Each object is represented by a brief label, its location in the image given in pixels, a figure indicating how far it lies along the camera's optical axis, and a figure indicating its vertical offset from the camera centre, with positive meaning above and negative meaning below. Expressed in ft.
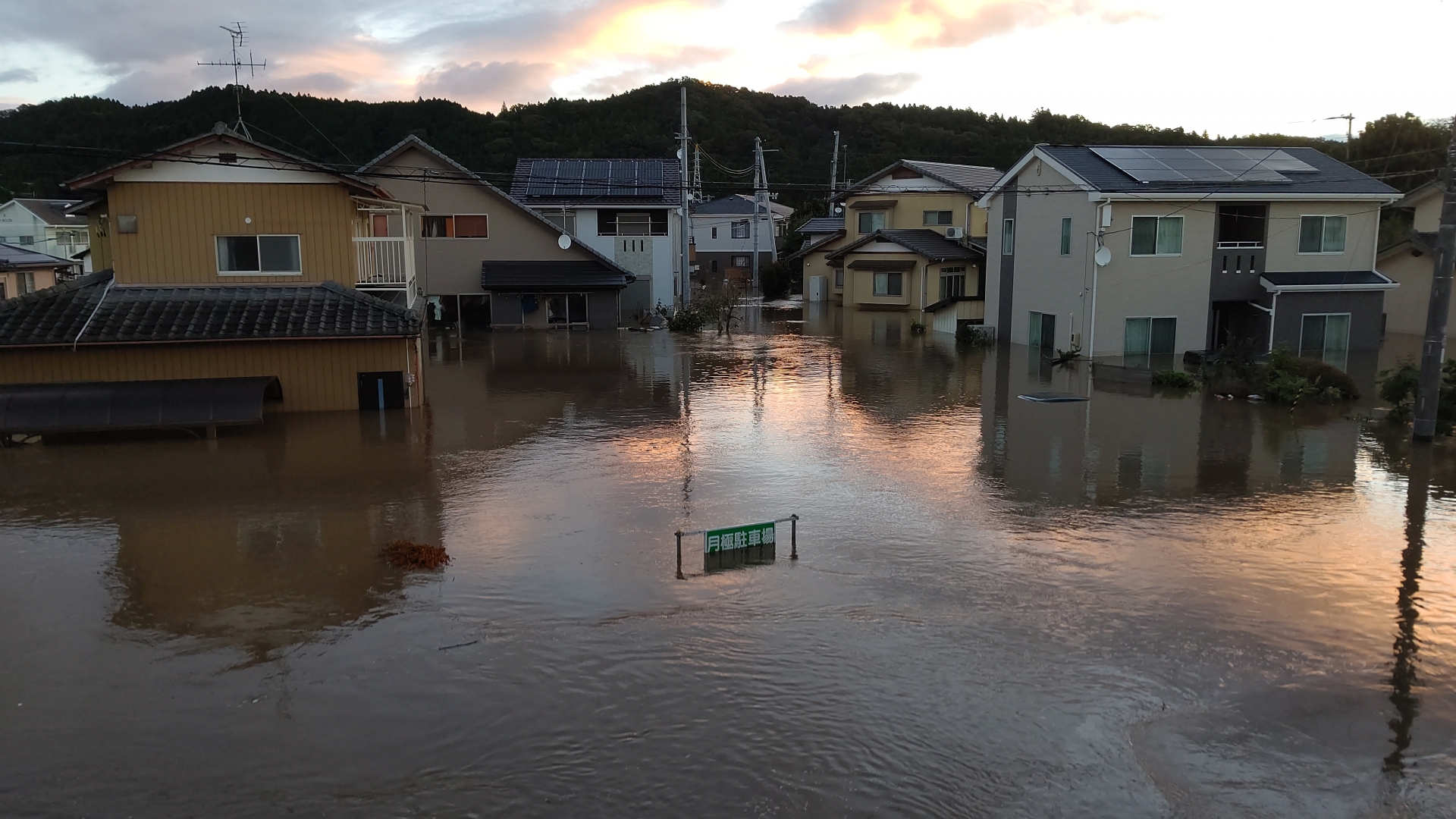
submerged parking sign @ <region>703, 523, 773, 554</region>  34.63 -8.54
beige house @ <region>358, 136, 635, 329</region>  115.75 +3.11
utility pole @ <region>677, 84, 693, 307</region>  122.01 +7.33
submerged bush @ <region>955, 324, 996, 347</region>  104.27 -4.67
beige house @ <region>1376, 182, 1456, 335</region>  102.17 +2.28
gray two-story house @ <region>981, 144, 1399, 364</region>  86.28 +3.47
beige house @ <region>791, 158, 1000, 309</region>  147.74 +12.84
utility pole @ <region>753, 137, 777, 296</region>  166.29 +20.38
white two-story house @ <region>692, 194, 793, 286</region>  212.02 +10.81
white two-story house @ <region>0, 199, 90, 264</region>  169.17 +10.97
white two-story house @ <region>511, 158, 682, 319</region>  125.70 +9.76
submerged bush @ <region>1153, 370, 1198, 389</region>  72.74 -6.43
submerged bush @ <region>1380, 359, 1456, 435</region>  57.77 -5.65
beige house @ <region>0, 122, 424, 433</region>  55.47 -1.21
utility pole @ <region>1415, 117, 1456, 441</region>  52.37 -1.25
